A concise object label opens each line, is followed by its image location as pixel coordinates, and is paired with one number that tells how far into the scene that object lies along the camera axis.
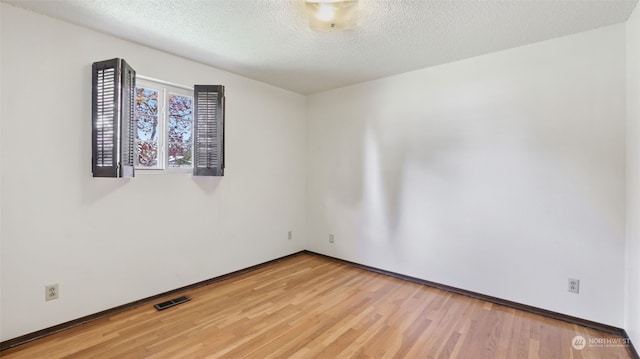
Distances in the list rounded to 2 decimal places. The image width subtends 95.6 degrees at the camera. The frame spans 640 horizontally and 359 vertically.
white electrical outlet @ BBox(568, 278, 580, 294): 2.46
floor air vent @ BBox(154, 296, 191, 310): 2.70
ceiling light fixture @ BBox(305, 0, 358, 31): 1.96
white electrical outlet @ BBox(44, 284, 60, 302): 2.24
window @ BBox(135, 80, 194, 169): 2.85
